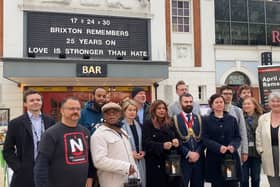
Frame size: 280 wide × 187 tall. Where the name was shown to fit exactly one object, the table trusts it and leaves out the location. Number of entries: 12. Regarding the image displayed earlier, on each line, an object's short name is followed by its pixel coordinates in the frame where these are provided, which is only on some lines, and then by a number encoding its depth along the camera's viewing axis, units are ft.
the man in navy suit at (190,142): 18.67
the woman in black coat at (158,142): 17.79
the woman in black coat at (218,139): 18.72
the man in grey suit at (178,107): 21.09
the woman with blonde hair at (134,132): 17.12
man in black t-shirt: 12.37
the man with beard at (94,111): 18.83
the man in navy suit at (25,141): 14.35
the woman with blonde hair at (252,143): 21.12
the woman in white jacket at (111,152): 13.75
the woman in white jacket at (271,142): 17.39
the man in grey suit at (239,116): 19.85
